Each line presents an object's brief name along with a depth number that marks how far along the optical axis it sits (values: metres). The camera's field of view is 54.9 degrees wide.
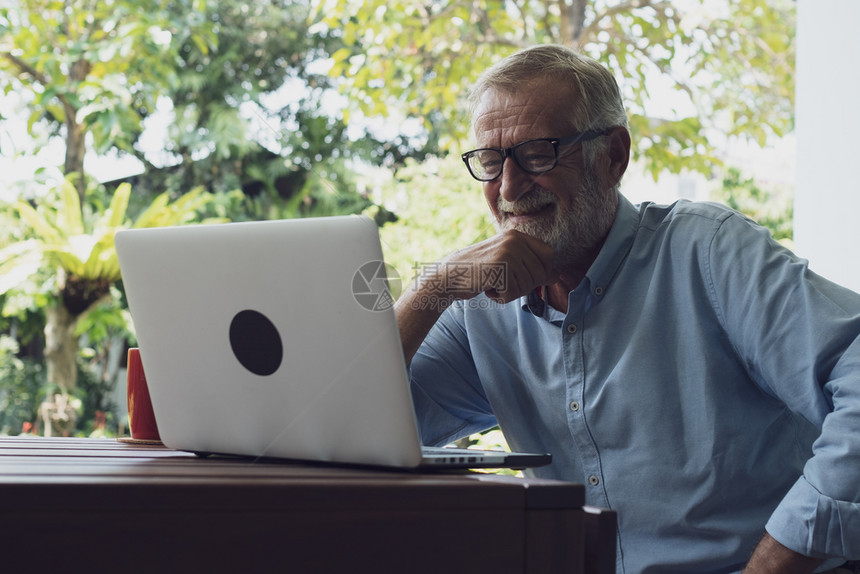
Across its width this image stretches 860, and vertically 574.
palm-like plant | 4.78
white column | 2.07
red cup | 1.14
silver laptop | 0.71
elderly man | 1.03
